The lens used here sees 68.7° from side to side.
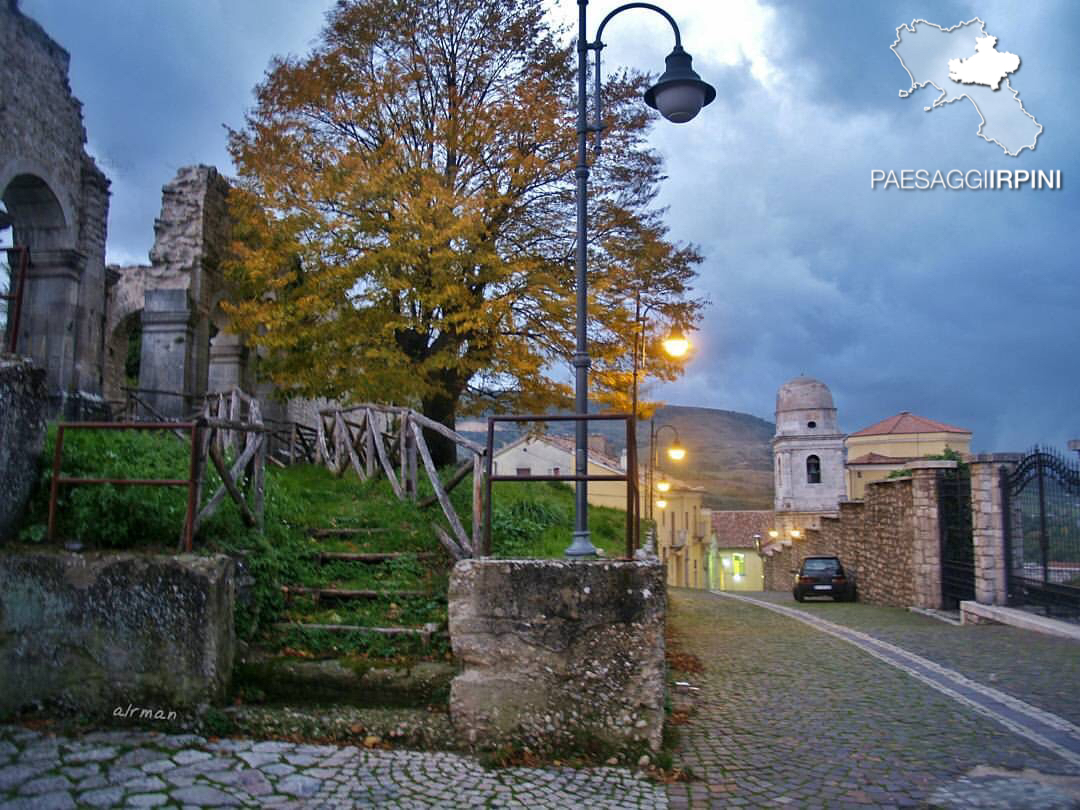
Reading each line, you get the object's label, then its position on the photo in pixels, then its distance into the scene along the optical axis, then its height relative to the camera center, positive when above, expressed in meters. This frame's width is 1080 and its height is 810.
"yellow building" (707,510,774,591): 64.94 -2.83
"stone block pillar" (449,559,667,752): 5.04 -0.89
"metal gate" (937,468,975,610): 13.98 -0.28
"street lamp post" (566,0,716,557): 6.38 +3.44
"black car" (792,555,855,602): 19.30 -1.49
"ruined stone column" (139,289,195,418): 15.99 +3.16
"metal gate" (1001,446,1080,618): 11.59 -0.13
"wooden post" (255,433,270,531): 7.35 +0.29
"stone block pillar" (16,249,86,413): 13.30 +3.23
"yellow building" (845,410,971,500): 57.81 +6.11
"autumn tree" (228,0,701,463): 12.73 +4.99
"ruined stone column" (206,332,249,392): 18.30 +3.41
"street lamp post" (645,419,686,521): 19.59 +1.73
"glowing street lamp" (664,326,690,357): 13.13 +2.86
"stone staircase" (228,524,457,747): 5.18 -1.06
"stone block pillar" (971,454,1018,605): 12.74 -0.04
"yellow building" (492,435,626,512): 37.91 +2.70
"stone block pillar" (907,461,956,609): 14.71 -0.26
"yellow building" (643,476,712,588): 42.97 -0.95
